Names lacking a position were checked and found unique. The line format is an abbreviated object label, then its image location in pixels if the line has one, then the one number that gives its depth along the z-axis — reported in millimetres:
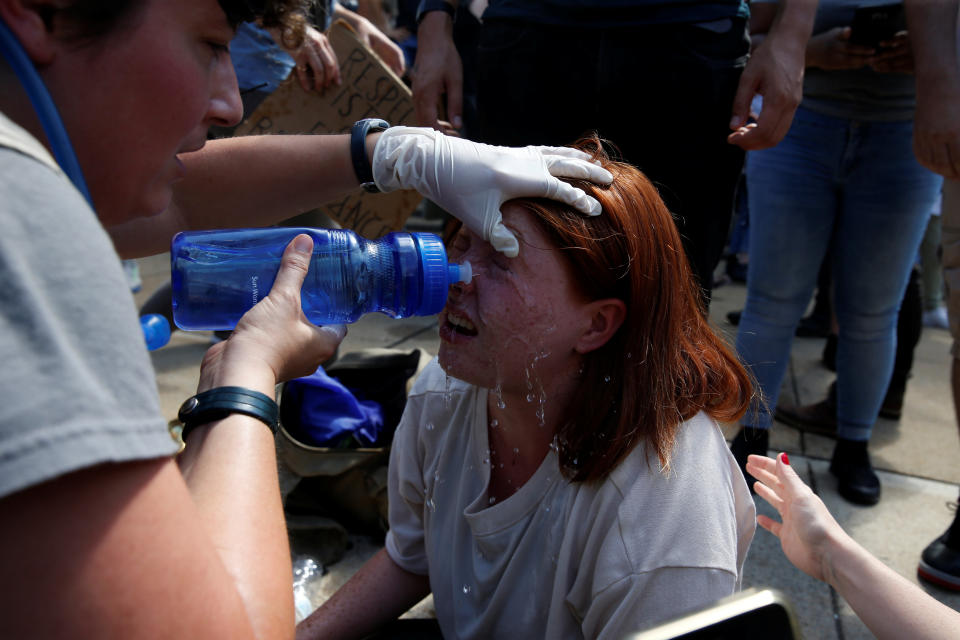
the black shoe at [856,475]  1039
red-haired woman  486
